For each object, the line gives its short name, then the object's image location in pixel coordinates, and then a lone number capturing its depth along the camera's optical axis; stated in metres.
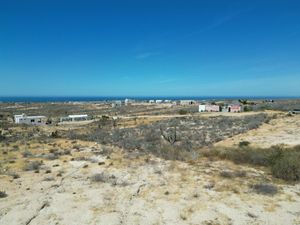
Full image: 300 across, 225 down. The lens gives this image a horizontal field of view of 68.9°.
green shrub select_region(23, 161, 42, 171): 11.78
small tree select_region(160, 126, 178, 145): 19.96
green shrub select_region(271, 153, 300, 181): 10.08
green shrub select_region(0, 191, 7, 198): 8.46
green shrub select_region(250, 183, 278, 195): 8.67
